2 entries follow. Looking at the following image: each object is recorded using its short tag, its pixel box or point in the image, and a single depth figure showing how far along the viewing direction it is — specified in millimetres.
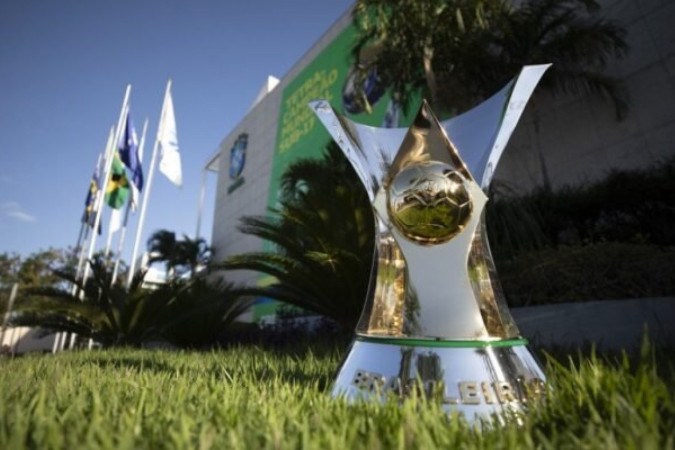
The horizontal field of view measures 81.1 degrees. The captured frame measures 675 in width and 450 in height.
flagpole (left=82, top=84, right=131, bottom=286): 11890
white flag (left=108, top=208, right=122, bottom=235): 13547
